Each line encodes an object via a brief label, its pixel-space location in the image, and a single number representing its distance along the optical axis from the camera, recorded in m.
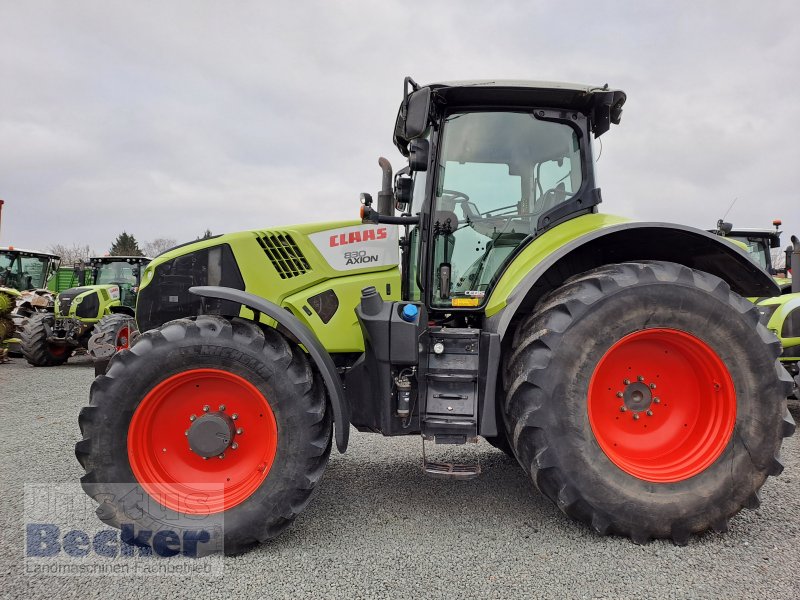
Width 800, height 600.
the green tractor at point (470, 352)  2.45
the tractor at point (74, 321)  9.17
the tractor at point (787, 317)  4.98
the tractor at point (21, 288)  10.02
